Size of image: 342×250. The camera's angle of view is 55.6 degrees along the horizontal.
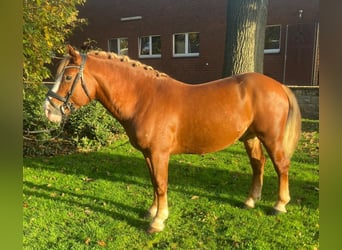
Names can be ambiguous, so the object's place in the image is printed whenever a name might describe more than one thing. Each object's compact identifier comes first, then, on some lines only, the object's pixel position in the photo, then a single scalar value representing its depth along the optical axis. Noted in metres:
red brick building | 14.05
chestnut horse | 3.46
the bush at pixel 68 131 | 7.46
